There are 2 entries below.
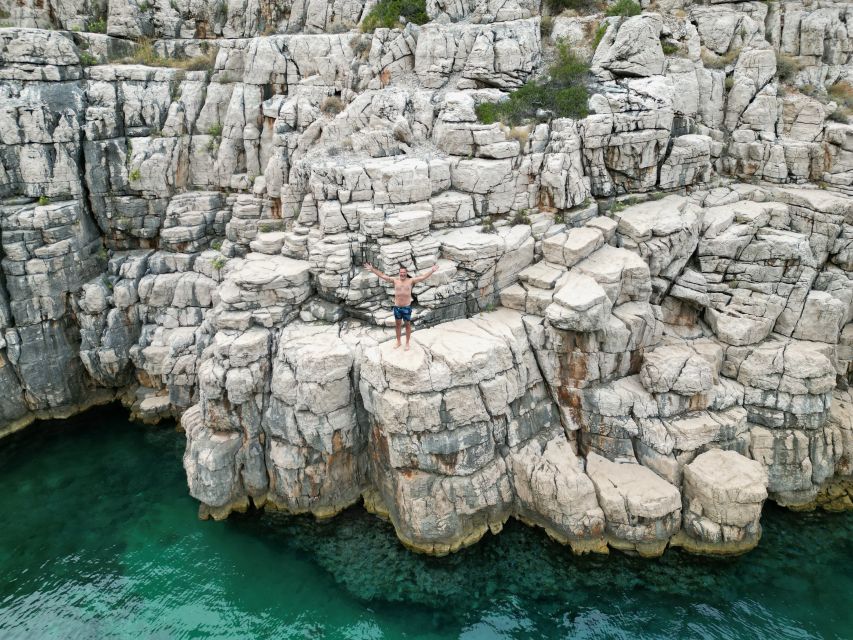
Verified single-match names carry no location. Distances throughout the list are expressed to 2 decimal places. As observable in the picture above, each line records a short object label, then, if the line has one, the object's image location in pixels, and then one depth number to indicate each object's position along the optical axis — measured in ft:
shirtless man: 61.36
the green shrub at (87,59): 92.32
